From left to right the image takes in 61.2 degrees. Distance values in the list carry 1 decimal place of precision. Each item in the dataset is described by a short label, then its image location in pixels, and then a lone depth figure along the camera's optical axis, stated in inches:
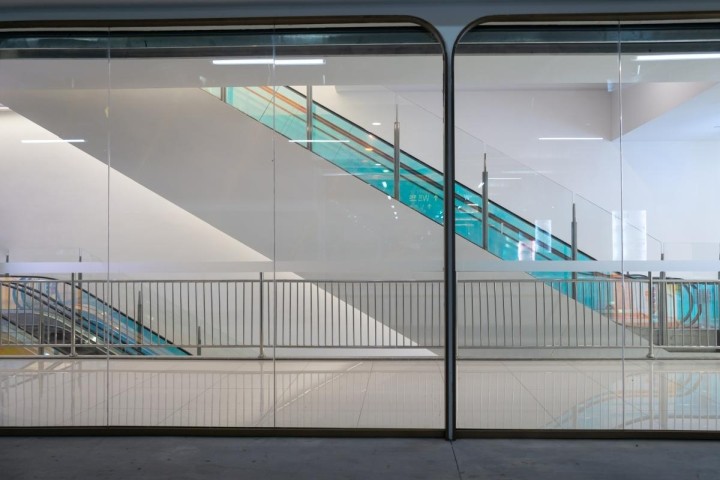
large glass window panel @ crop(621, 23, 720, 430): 209.0
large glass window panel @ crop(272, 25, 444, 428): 209.9
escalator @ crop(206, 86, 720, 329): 211.6
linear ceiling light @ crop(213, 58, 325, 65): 209.6
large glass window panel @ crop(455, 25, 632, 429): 211.2
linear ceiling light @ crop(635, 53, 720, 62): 209.5
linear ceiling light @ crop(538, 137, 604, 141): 211.9
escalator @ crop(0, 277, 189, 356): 230.7
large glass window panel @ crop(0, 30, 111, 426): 215.2
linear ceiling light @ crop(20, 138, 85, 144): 218.2
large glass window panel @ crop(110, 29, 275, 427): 212.4
